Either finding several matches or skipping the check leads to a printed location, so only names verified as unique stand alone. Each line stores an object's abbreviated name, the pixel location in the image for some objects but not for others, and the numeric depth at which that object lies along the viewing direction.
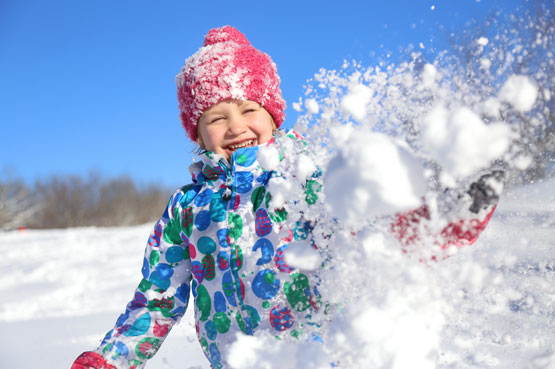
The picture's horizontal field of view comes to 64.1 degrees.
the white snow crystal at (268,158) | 1.12
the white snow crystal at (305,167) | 1.08
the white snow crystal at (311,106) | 1.17
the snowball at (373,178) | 0.77
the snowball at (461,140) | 0.78
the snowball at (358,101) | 1.01
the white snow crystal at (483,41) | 1.08
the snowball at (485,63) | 1.05
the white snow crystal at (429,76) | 1.05
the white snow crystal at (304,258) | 1.03
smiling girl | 1.26
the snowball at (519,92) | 0.87
